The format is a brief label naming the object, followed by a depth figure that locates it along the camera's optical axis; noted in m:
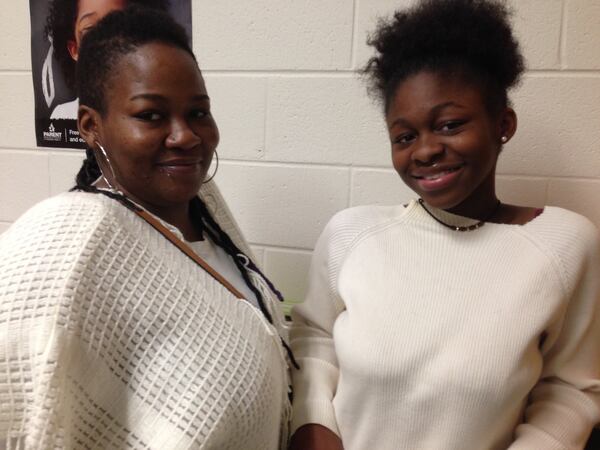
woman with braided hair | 0.63
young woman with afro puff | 0.80
